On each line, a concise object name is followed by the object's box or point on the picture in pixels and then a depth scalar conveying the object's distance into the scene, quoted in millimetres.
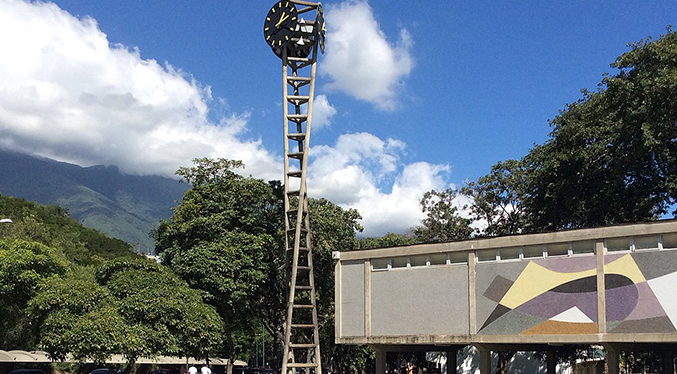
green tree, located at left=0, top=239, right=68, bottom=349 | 32281
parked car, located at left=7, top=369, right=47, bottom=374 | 37853
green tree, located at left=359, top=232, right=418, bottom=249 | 51094
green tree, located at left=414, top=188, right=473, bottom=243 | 46500
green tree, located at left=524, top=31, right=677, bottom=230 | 30719
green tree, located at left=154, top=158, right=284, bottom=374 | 37219
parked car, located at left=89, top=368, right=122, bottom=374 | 43438
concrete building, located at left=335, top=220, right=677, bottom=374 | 23094
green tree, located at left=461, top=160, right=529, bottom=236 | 43000
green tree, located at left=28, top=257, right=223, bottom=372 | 28656
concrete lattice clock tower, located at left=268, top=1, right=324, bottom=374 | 34781
